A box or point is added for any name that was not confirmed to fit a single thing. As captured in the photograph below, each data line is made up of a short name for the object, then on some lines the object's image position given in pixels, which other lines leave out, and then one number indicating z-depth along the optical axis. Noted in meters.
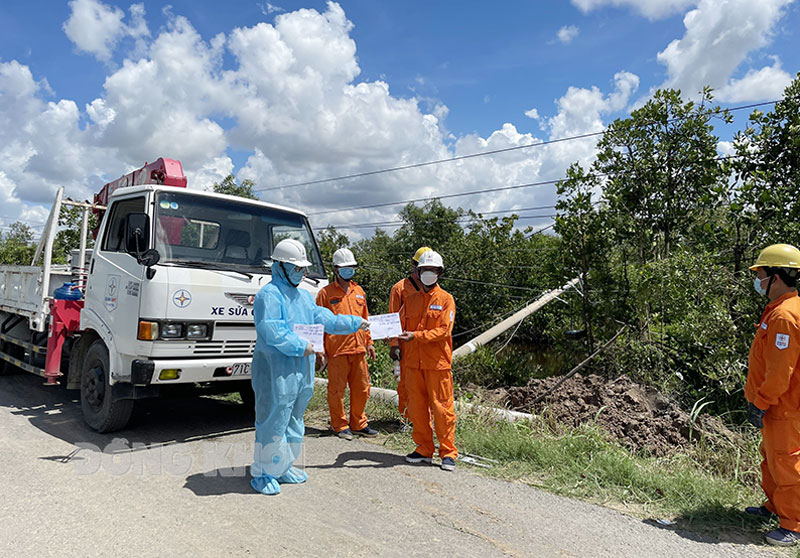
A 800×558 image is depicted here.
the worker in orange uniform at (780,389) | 3.78
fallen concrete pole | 6.34
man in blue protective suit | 4.25
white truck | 5.30
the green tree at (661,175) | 8.05
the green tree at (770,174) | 7.06
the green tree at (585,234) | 8.64
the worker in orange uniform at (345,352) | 6.14
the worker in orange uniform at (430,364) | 5.29
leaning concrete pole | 9.91
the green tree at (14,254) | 21.41
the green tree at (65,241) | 12.25
